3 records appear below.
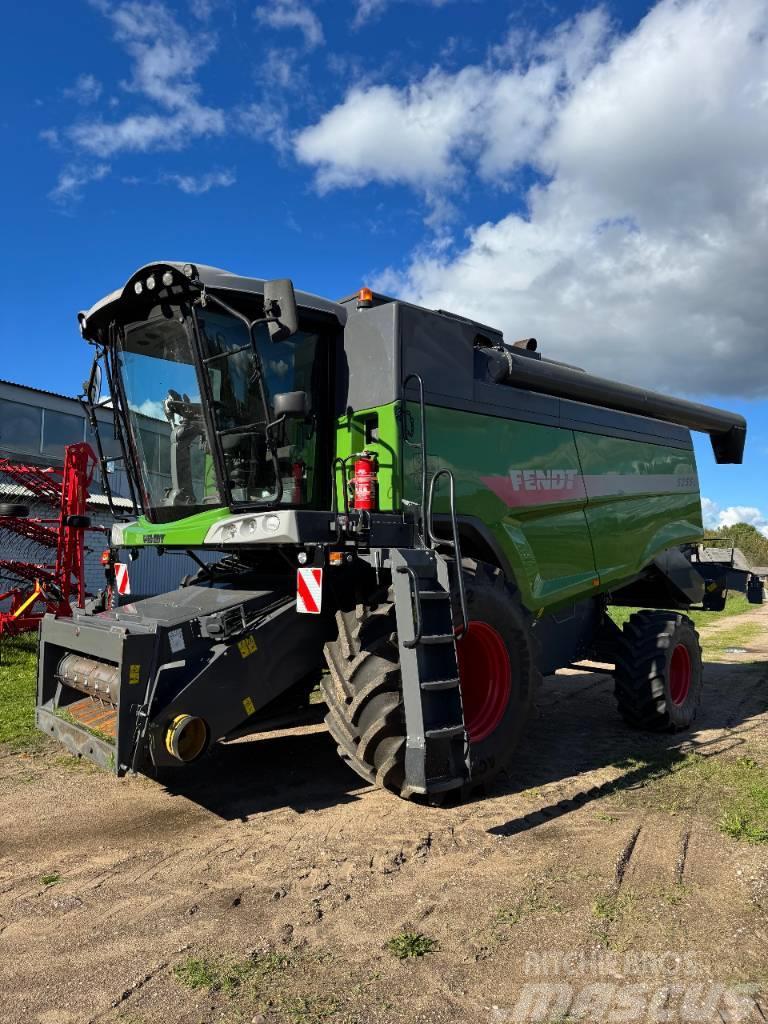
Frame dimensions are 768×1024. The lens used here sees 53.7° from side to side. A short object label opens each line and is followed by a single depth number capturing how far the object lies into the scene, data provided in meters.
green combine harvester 4.39
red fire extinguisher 4.95
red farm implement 10.15
